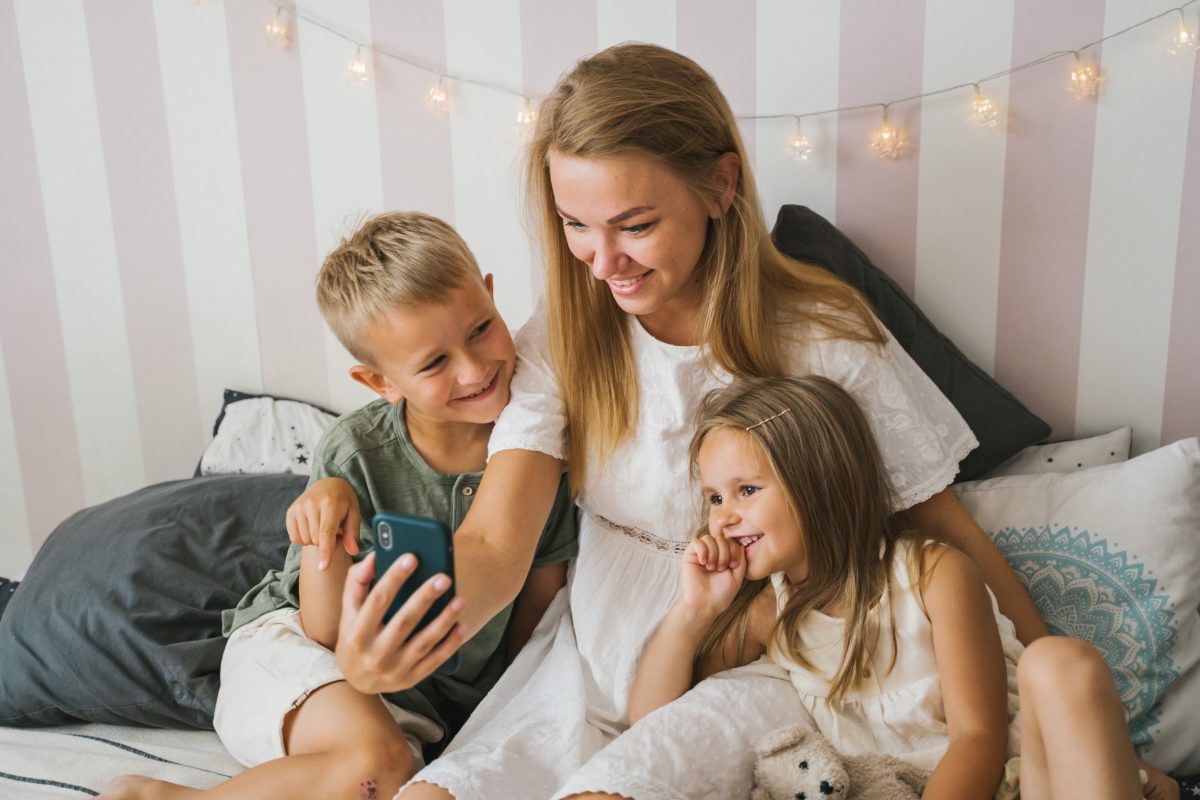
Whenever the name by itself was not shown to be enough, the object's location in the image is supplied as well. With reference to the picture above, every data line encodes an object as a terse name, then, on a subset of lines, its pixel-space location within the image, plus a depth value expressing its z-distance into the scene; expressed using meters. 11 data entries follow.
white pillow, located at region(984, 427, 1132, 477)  1.54
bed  1.35
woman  1.20
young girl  1.18
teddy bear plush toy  1.11
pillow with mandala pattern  1.33
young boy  1.27
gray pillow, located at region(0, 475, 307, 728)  1.48
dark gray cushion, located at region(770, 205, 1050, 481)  1.54
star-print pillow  1.92
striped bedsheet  1.34
